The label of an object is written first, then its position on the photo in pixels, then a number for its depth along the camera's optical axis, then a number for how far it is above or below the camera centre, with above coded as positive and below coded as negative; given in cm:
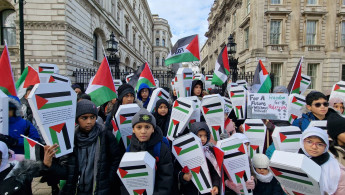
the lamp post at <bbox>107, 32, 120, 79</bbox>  1048 +200
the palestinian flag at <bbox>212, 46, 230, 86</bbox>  589 +71
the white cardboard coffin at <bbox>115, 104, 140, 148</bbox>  266 -43
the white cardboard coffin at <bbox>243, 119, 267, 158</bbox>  298 -71
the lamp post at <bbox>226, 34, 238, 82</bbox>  998 +166
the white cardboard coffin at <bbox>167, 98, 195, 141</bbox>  294 -41
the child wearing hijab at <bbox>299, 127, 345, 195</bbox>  161 -64
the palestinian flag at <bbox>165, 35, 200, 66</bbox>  530 +117
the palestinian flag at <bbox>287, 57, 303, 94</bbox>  469 +28
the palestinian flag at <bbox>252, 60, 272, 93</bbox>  564 +33
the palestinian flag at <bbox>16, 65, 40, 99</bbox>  430 +28
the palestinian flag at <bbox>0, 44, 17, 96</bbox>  273 +22
